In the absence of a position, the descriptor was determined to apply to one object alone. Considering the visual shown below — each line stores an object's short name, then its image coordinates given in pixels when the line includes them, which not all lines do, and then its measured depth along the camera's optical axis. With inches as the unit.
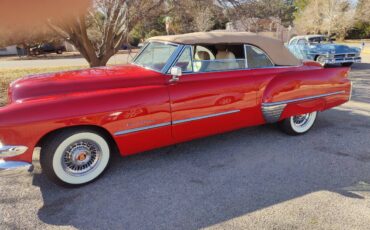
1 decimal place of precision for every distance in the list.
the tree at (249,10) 320.8
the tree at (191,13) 322.3
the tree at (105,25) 294.1
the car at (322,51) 457.7
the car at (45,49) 1077.1
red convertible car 114.0
